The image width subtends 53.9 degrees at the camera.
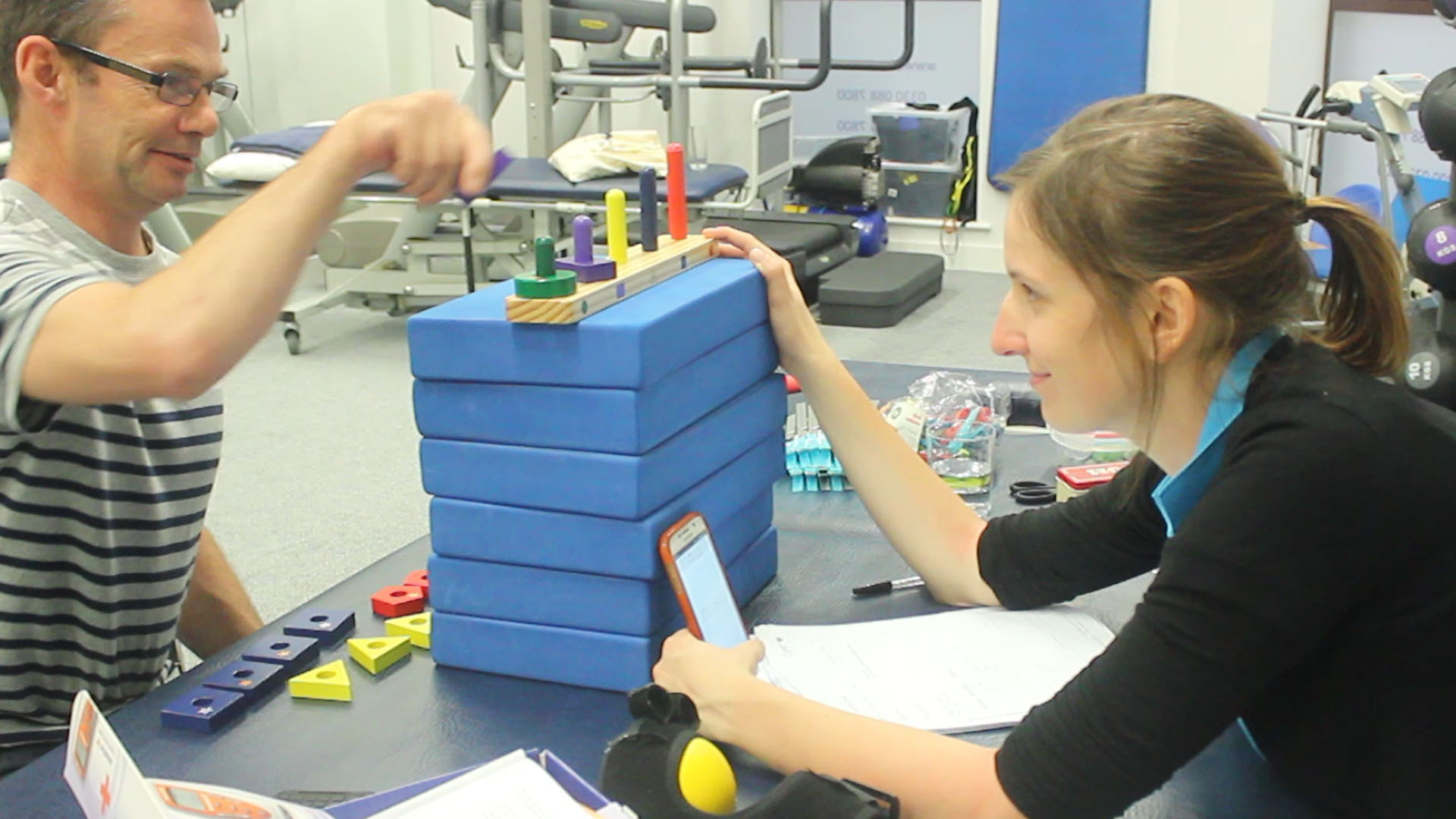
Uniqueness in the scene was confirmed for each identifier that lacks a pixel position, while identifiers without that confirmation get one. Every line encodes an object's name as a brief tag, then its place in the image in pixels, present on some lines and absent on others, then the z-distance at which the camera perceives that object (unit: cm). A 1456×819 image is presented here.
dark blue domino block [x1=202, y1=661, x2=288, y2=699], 120
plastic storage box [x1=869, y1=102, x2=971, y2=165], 564
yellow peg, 130
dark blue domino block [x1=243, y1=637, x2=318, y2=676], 125
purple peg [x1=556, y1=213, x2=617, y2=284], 120
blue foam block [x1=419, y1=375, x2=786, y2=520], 115
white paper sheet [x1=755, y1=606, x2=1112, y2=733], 117
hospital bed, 445
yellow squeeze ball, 97
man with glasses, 111
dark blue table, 106
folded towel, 429
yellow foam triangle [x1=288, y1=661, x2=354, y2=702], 120
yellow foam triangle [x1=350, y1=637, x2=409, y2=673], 125
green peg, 113
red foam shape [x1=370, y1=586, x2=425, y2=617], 137
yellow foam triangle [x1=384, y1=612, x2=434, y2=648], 131
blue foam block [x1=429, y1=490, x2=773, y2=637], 119
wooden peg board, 112
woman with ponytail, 94
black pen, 141
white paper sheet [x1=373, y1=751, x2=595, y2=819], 95
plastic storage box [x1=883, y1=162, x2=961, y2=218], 572
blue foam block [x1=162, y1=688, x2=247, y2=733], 115
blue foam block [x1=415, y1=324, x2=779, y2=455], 114
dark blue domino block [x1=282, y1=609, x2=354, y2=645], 131
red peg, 140
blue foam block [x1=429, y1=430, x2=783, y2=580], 117
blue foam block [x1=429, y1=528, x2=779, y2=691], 120
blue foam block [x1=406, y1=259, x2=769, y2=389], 113
